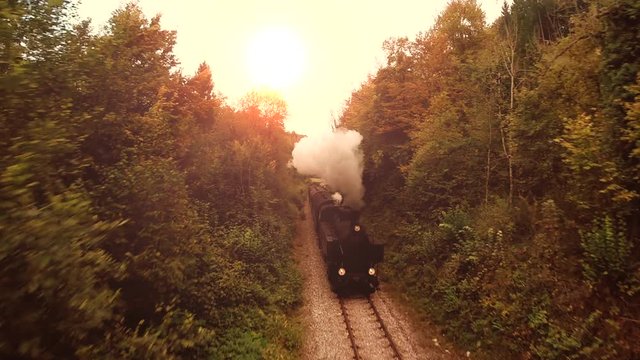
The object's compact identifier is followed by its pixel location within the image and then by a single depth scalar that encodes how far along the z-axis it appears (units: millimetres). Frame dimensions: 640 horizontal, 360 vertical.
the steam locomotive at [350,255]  15766
